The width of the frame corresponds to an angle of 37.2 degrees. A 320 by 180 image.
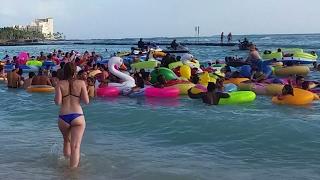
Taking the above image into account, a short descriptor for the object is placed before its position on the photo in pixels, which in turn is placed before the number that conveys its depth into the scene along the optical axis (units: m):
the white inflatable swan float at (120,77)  13.23
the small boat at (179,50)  32.19
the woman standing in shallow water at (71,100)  5.34
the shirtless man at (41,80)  14.47
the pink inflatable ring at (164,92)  12.52
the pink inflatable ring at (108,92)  12.95
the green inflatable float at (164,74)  14.05
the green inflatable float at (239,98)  11.18
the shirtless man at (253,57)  17.86
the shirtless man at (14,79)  15.81
